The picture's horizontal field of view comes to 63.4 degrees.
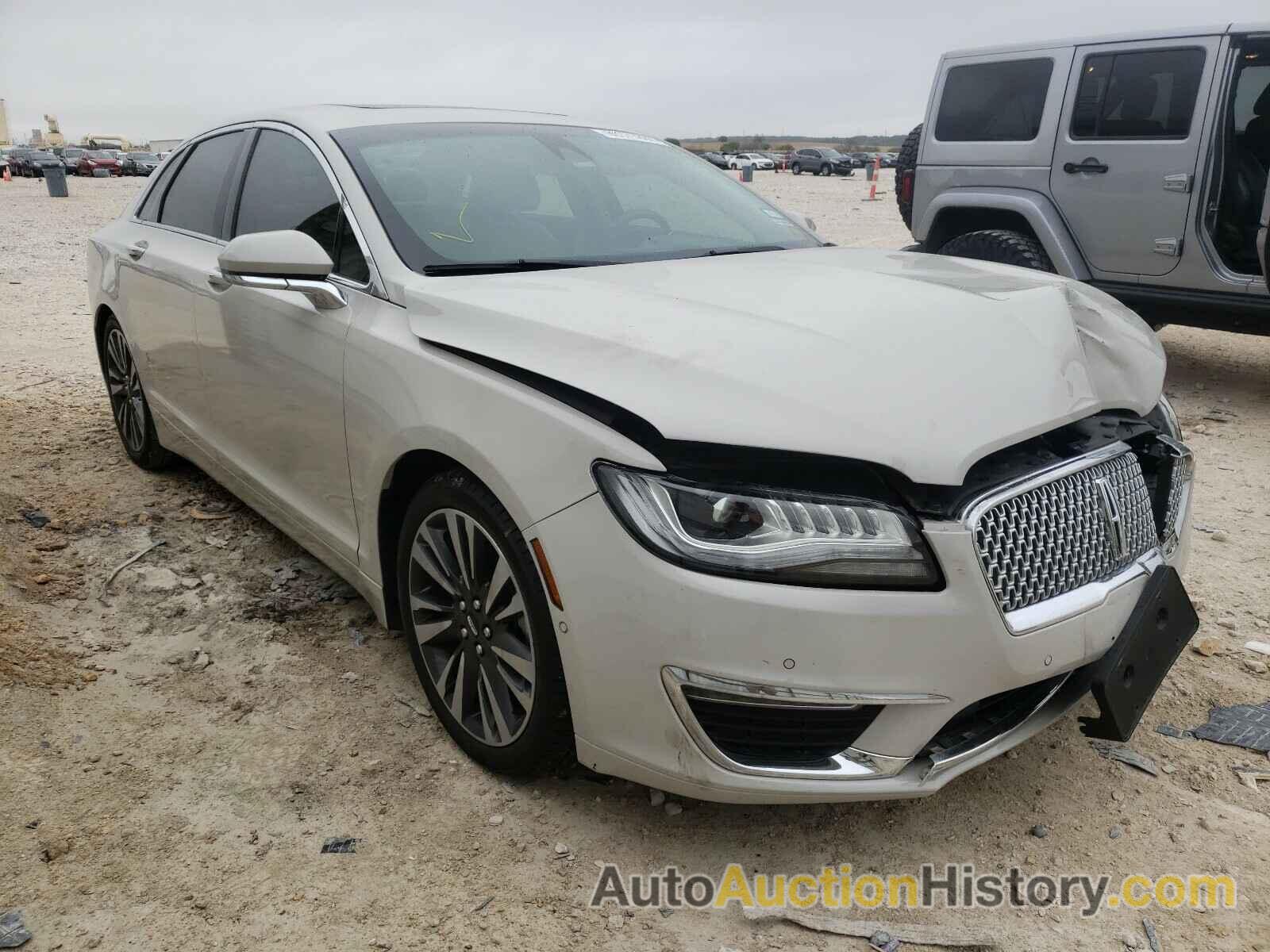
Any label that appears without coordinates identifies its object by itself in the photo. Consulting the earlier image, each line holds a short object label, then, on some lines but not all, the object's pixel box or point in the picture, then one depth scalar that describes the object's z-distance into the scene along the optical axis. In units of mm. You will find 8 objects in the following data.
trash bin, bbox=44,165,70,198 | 26875
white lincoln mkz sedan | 1936
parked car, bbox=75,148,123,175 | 43906
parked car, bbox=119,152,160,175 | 45938
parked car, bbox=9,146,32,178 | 41906
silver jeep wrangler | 5793
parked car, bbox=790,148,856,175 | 48219
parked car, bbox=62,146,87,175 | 44625
